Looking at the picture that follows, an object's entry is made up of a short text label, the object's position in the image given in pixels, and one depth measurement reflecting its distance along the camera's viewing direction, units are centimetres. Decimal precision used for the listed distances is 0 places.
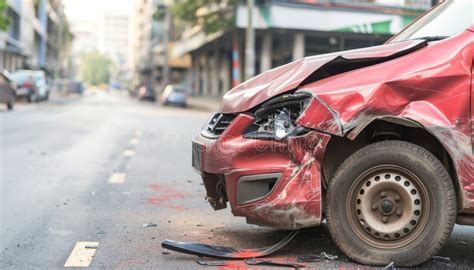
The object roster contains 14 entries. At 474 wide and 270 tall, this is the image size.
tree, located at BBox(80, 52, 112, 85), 17700
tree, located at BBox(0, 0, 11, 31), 2573
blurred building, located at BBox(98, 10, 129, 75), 19476
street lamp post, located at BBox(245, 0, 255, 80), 2489
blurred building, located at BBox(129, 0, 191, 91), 7156
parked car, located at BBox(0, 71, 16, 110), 2488
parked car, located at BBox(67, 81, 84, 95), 6182
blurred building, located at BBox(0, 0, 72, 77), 4944
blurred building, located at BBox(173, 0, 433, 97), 3181
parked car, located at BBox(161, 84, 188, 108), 3966
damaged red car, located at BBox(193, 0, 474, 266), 412
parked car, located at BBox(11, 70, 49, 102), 3269
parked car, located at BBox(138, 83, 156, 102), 5306
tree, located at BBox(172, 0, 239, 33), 3225
